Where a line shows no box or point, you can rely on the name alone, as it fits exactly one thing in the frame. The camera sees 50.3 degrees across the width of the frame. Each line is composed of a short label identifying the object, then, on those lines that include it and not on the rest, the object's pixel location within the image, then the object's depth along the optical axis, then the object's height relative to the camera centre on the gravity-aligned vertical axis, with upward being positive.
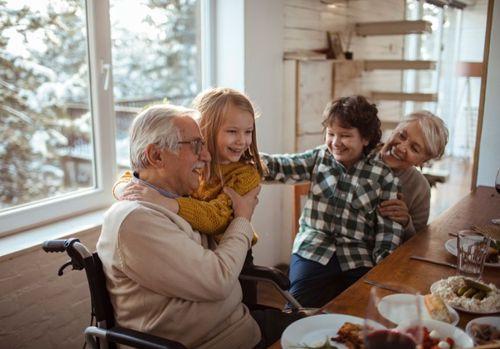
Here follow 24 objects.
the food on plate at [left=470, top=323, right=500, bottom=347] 1.15 -0.57
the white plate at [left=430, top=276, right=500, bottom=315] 1.32 -0.59
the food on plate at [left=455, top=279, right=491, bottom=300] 1.37 -0.57
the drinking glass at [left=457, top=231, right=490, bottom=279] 1.51 -0.52
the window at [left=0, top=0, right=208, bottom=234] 2.23 -0.13
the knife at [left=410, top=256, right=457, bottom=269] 1.65 -0.60
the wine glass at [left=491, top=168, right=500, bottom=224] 2.01 -0.43
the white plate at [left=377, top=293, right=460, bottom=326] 0.86 -0.39
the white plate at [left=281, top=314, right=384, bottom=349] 1.16 -0.59
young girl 1.82 -0.26
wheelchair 1.35 -0.62
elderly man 1.36 -0.49
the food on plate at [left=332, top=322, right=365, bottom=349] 1.15 -0.58
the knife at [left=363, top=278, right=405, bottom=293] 1.01 -0.42
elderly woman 2.14 -0.35
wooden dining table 1.39 -0.61
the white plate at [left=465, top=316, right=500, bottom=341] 1.20 -0.57
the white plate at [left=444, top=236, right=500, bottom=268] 1.66 -0.59
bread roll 1.26 -0.57
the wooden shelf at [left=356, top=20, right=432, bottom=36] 3.95 +0.30
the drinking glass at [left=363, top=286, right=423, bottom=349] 0.87 -0.42
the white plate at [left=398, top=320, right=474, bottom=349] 1.13 -0.57
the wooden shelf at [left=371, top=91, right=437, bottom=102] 4.16 -0.23
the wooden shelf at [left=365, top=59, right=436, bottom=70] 4.08 +0.03
